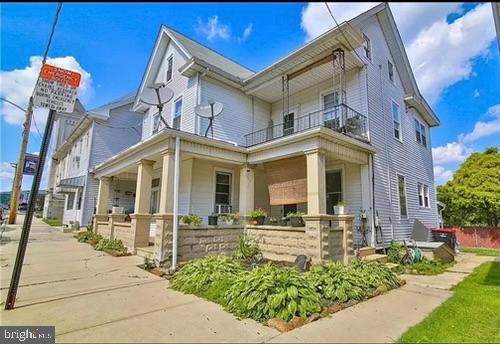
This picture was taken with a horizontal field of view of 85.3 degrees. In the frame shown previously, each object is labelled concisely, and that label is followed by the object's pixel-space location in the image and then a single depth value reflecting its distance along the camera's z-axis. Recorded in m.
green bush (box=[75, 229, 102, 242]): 12.76
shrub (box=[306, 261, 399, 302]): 5.03
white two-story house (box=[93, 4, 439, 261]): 8.25
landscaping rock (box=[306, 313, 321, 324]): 4.01
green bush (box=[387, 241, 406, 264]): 9.23
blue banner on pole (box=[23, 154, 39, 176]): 18.55
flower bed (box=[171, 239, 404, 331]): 4.14
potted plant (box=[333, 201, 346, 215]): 8.28
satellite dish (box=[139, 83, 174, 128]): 10.41
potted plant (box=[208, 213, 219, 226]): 8.95
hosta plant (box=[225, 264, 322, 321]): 4.11
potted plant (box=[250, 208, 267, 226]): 9.40
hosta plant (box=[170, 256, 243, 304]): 5.22
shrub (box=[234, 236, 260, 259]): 8.52
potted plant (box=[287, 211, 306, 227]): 8.30
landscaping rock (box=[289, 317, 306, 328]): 3.84
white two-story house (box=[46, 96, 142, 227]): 17.36
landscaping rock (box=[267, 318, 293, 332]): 3.71
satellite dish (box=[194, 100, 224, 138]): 10.21
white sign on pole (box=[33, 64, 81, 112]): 4.50
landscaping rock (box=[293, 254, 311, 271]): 6.87
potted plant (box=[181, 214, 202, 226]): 8.20
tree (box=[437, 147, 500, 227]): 18.02
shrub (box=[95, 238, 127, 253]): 10.06
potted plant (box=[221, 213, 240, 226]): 9.43
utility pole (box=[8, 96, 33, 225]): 16.31
